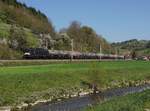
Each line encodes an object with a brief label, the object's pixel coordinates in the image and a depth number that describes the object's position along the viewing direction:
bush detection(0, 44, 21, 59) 41.43
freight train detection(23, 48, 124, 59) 42.75
